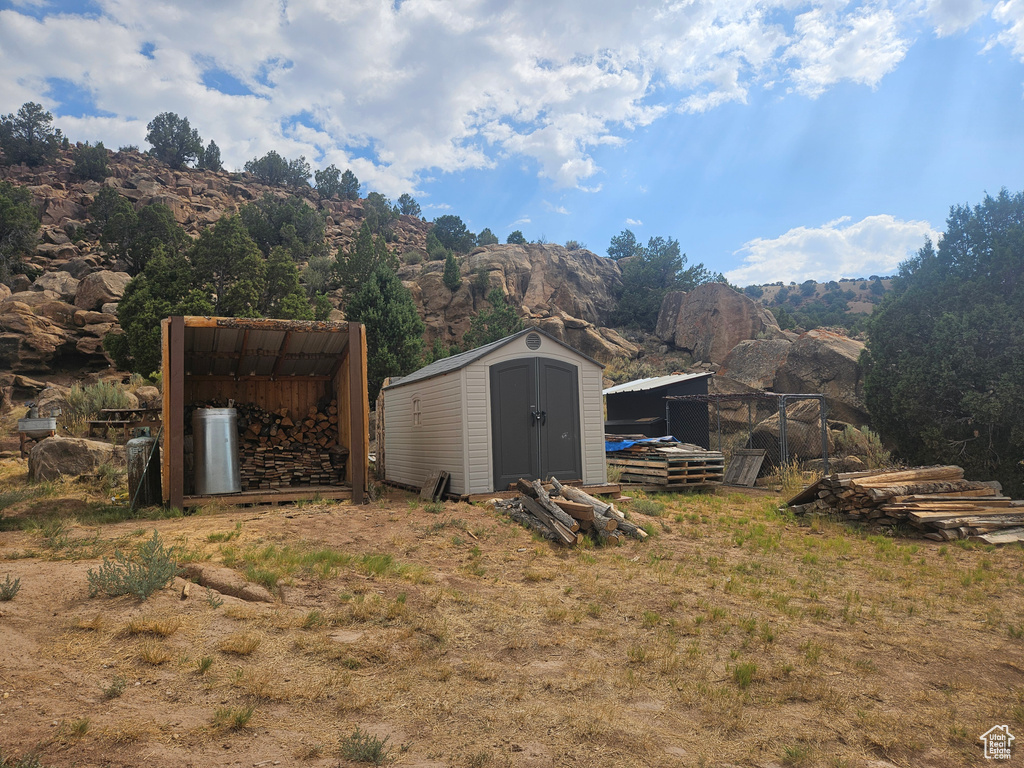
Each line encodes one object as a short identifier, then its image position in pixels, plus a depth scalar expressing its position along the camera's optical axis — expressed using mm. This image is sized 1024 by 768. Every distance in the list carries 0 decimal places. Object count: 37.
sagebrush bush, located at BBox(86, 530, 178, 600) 4246
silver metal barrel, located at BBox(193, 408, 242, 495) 9617
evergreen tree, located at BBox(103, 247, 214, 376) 21938
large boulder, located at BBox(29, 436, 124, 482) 10883
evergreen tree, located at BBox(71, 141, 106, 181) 48250
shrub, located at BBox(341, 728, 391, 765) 2631
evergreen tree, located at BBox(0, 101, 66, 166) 48531
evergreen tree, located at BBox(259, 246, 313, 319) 25891
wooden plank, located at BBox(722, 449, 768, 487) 14852
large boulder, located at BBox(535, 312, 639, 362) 34000
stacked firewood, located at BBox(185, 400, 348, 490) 10766
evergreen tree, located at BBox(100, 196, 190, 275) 33038
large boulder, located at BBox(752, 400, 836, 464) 17359
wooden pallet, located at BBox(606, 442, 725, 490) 13297
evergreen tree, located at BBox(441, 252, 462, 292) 36625
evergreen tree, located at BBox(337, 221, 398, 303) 33188
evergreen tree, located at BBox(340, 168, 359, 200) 60688
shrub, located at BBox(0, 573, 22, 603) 3978
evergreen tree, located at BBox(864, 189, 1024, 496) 13016
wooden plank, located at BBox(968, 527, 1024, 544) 8547
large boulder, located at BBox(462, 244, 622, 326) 39906
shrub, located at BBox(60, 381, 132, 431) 16172
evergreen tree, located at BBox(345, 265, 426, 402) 24828
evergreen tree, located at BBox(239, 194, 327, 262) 38344
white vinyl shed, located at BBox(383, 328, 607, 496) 10469
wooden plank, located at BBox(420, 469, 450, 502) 10750
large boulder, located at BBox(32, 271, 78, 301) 30131
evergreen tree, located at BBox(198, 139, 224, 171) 58500
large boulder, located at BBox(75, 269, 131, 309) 28688
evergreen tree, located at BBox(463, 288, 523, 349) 28016
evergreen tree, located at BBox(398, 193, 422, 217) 61928
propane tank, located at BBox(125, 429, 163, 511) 8930
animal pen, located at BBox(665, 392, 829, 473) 17328
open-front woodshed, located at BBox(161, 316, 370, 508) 8770
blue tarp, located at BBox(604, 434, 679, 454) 14646
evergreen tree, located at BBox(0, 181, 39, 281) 32656
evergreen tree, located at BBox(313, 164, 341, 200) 59344
